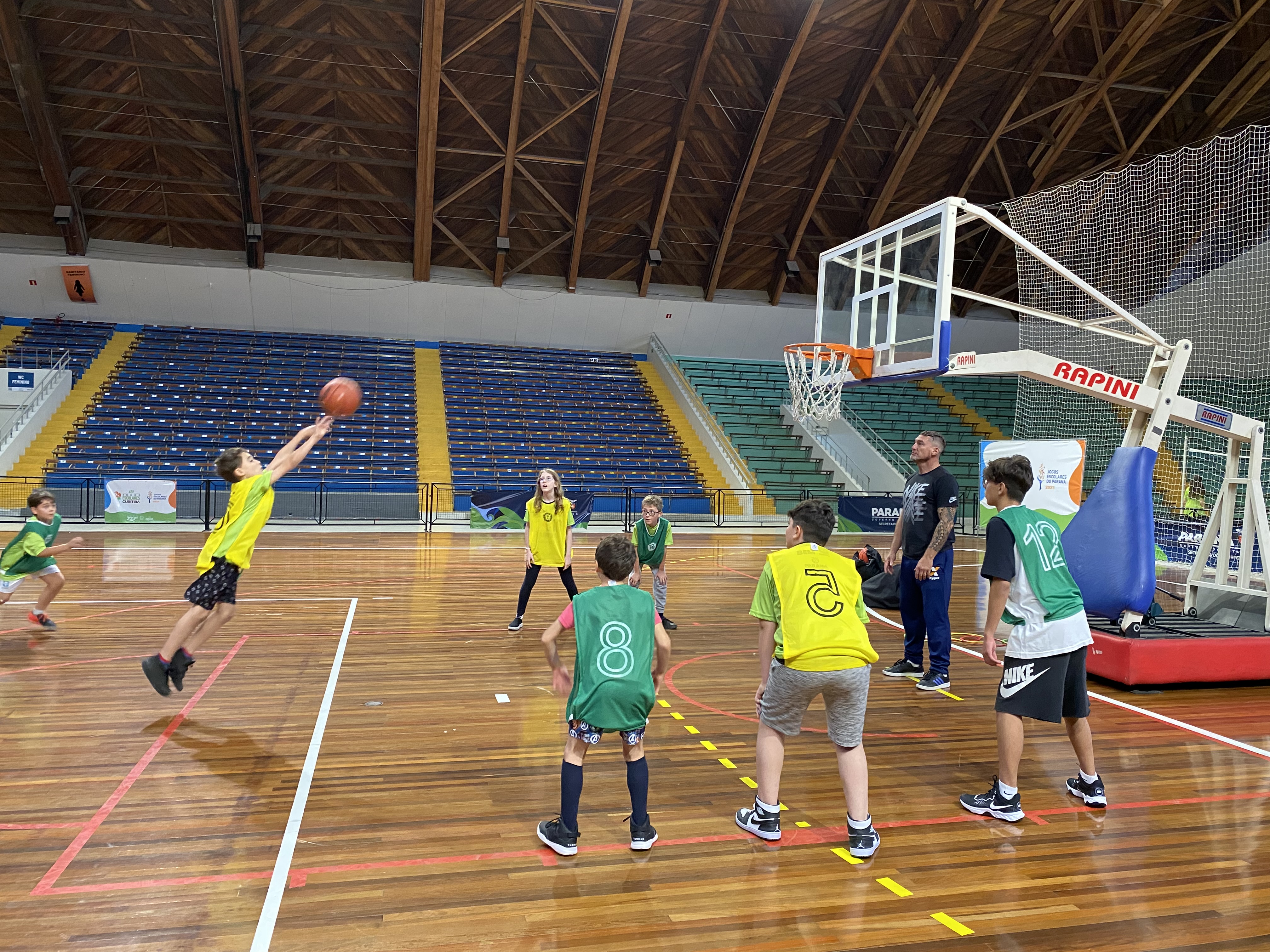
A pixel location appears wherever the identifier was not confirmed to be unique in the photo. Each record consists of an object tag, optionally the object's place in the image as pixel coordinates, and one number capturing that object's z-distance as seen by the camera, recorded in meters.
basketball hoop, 9.24
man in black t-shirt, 6.27
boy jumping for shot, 5.40
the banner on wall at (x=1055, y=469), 15.73
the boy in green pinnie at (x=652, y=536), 7.83
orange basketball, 6.01
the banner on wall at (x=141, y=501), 17.58
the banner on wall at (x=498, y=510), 19.16
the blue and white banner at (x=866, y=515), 20.69
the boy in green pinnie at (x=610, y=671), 3.44
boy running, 7.52
